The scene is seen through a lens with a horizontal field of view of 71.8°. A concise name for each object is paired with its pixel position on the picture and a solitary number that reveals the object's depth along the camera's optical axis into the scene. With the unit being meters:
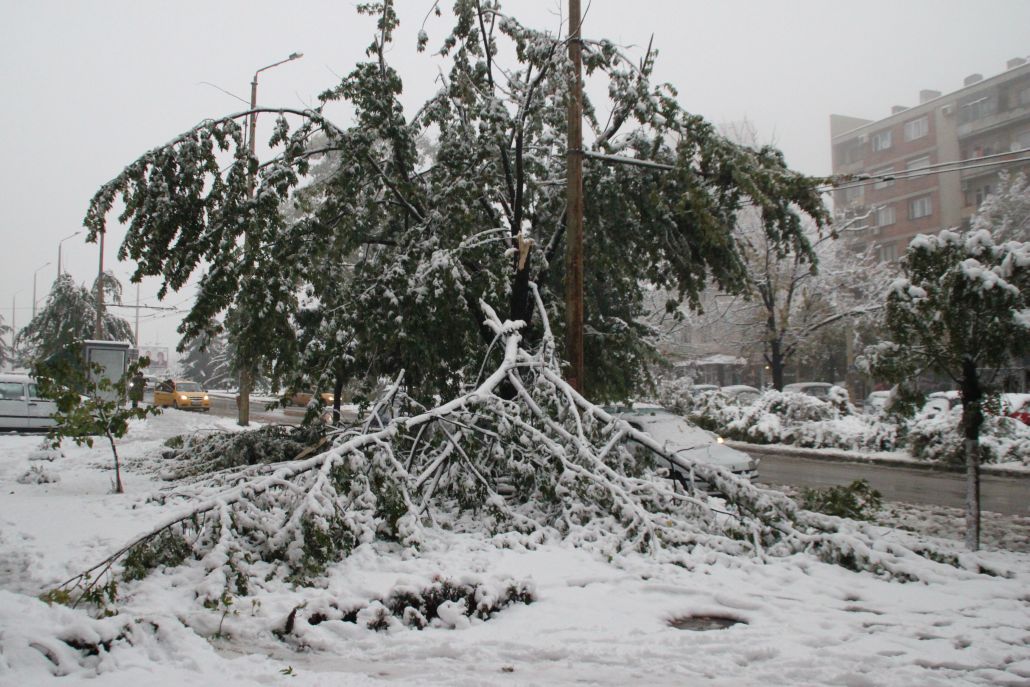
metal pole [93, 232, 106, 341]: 28.67
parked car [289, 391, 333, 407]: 35.04
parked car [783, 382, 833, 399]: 27.27
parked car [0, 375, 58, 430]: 17.70
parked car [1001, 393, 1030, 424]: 16.55
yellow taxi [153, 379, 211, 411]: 33.75
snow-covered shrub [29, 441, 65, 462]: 12.58
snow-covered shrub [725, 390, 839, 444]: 21.02
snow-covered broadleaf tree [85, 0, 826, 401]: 9.41
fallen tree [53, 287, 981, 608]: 5.59
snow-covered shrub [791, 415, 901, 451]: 18.05
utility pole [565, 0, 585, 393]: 9.10
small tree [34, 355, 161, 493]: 8.01
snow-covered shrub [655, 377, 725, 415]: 24.72
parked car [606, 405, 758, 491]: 11.20
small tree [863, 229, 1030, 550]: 7.44
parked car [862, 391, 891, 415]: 22.03
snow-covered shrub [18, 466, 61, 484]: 9.94
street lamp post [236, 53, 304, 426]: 18.48
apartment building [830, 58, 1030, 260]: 38.81
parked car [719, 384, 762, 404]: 28.12
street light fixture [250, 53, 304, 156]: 10.86
